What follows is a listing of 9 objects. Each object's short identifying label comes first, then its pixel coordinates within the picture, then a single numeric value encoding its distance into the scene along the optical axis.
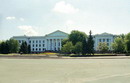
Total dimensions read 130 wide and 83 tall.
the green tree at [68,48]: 60.57
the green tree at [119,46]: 62.93
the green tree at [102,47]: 63.15
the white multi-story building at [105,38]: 92.74
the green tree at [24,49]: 65.84
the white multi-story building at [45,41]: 97.24
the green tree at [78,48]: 56.32
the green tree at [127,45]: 55.18
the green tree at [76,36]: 76.11
